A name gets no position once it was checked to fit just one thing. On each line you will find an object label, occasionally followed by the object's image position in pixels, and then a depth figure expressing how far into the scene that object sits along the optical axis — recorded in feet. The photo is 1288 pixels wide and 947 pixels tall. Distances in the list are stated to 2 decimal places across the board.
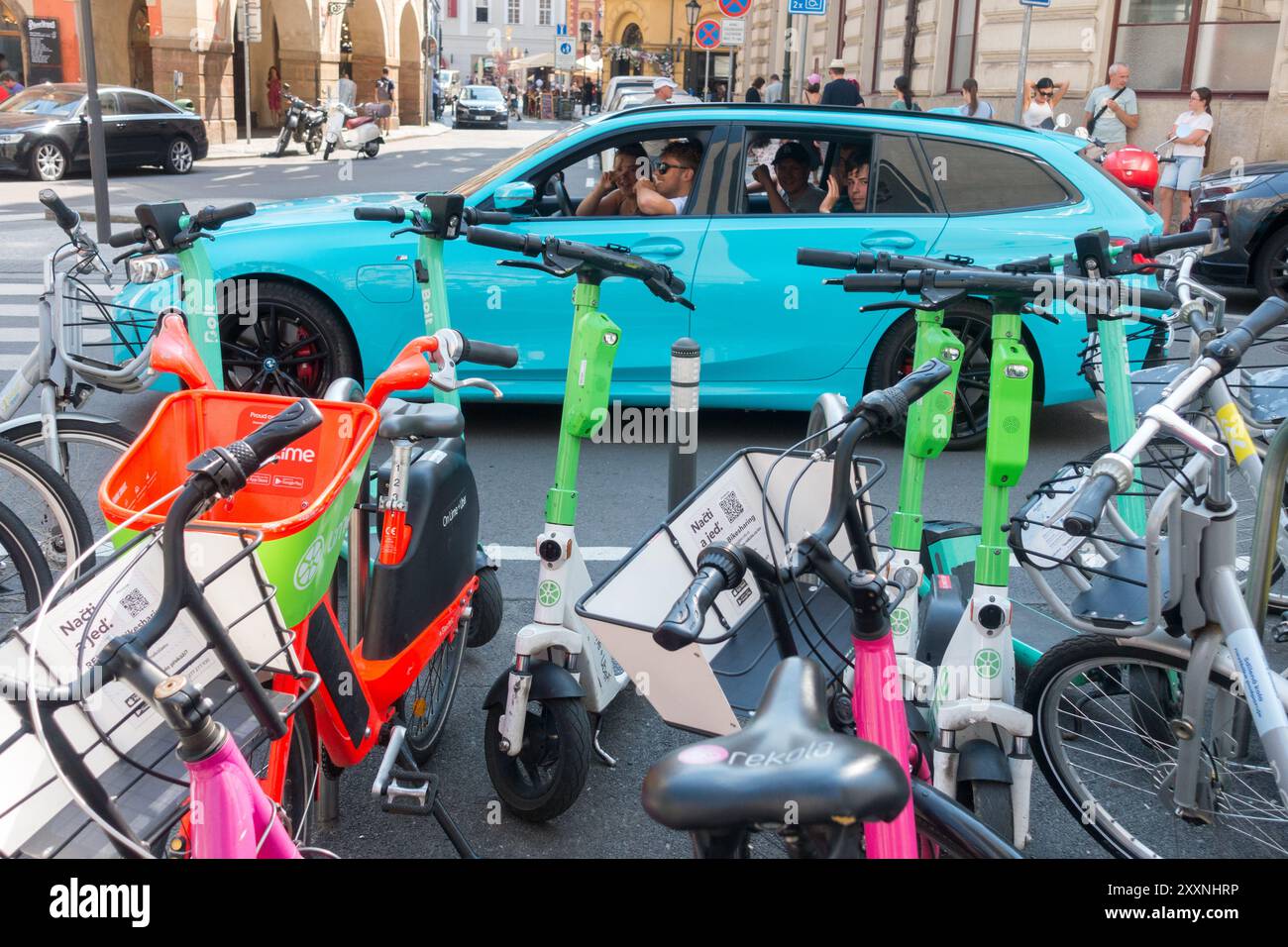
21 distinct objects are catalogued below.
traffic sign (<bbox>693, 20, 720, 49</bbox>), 64.80
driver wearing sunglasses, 20.43
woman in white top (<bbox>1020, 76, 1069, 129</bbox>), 46.83
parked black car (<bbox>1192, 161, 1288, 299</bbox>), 34.40
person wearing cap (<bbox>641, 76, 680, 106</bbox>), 51.11
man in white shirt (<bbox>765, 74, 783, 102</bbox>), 71.36
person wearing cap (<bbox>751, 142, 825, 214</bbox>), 21.30
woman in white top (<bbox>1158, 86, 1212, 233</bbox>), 44.98
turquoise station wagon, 20.11
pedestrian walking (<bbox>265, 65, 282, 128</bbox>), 115.14
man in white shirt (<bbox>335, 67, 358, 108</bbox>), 104.58
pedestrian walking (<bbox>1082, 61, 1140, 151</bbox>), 48.57
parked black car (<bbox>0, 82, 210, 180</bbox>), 60.59
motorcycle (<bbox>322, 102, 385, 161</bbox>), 88.53
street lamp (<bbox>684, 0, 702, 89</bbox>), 104.27
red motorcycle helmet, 39.14
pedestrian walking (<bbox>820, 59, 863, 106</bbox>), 47.55
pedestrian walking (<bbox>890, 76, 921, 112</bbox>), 51.25
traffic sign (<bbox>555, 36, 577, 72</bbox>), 197.57
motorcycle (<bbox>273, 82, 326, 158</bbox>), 88.22
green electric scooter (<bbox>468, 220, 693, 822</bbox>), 9.91
